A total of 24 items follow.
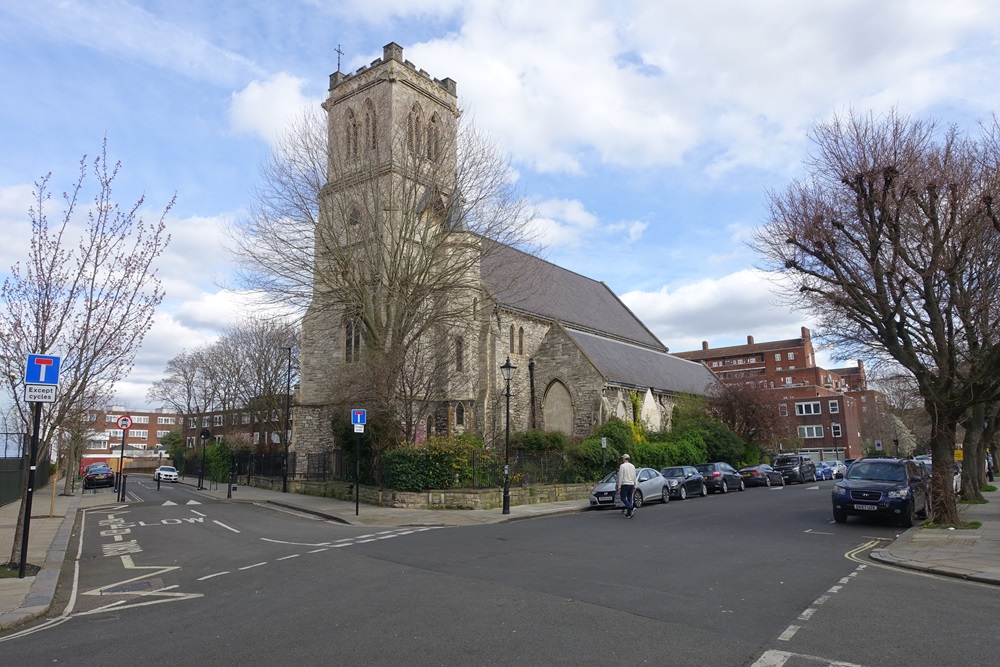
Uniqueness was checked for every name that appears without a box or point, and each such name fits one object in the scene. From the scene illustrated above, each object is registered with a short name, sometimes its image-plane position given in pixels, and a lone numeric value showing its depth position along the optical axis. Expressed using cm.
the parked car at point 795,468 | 3778
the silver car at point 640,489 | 2133
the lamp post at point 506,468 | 1922
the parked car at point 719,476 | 2911
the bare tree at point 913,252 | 1441
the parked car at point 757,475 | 3419
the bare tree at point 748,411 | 4062
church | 2388
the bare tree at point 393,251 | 2353
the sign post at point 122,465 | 2495
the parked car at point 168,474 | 4594
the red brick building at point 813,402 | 6969
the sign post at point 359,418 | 1936
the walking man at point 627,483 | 1742
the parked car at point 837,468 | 4525
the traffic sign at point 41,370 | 980
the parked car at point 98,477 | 3531
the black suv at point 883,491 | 1504
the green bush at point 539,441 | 2894
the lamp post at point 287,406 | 2892
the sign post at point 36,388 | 955
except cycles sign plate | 963
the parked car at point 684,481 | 2511
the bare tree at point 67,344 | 1121
